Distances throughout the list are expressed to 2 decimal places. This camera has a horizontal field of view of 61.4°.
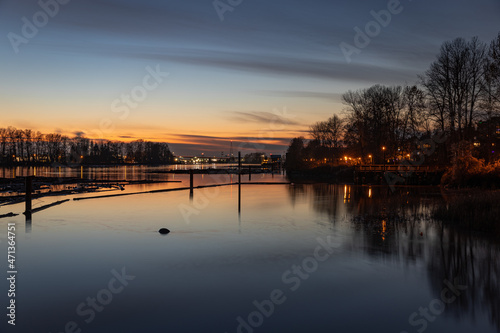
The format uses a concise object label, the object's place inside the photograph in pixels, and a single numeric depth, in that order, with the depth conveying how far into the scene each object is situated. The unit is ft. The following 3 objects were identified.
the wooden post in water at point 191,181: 159.74
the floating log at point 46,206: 96.51
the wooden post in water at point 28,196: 88.51
